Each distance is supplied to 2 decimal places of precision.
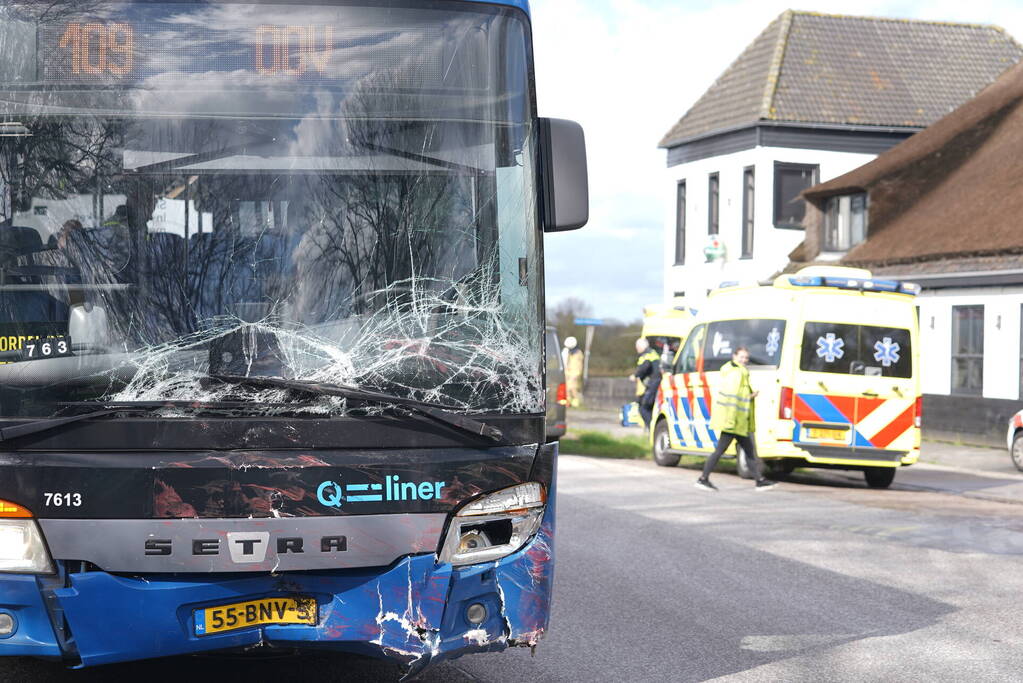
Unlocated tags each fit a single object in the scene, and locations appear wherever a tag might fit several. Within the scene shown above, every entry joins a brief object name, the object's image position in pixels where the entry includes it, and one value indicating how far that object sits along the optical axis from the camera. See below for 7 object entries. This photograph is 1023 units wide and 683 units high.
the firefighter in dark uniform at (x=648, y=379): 22.72
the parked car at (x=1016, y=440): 19.55
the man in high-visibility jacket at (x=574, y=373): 37.91
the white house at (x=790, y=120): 37.31
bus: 5.14
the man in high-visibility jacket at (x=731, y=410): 16.84
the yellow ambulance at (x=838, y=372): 17.44
